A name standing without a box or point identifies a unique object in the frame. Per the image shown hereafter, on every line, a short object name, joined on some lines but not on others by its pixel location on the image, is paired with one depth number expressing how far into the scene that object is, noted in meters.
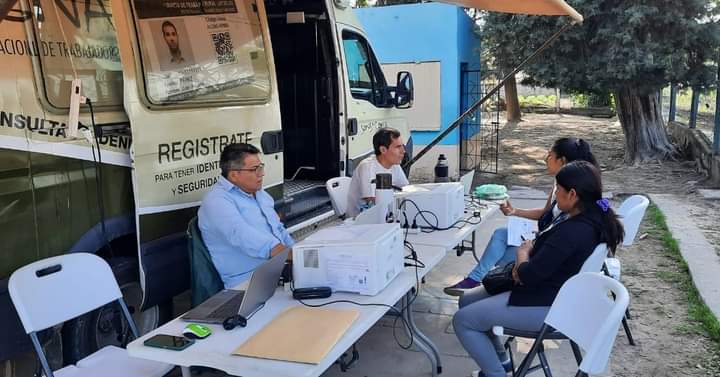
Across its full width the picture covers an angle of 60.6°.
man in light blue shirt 2.98
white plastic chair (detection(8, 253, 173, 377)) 2.33
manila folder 1.94
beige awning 4.77
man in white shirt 4.18
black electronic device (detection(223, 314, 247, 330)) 2.15
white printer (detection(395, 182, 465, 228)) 3.51
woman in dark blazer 2.66
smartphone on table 2.02
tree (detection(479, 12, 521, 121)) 9.75
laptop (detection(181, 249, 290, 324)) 2.23
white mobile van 2.52
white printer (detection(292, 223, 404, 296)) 2.40
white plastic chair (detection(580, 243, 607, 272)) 2.66
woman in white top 3.73
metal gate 10.14
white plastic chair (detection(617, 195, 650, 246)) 3.60
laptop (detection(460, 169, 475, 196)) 4.13
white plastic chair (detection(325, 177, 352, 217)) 4.51
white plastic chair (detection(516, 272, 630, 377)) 1.97
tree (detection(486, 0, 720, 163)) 8.57
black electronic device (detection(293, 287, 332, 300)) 2.42
